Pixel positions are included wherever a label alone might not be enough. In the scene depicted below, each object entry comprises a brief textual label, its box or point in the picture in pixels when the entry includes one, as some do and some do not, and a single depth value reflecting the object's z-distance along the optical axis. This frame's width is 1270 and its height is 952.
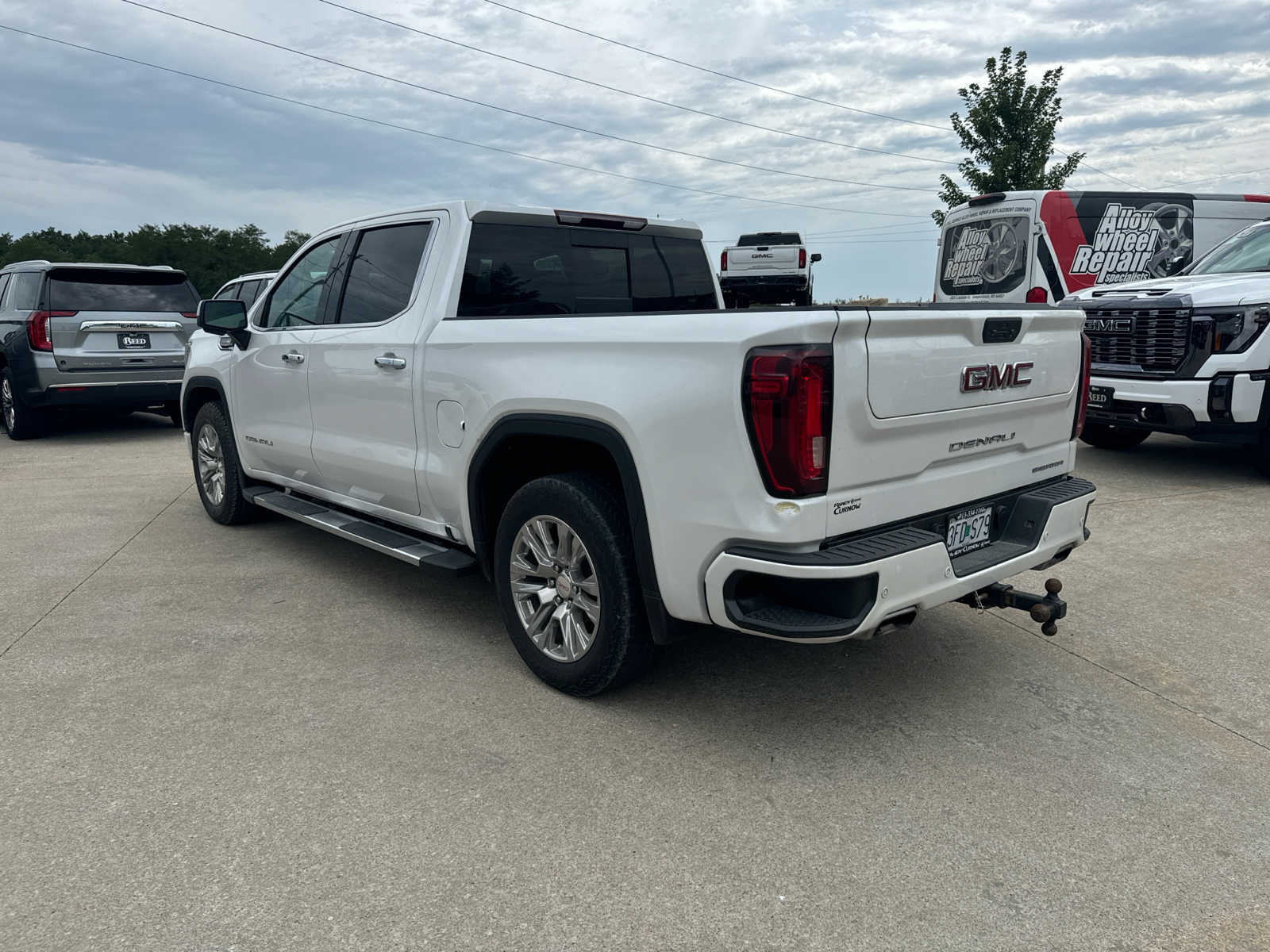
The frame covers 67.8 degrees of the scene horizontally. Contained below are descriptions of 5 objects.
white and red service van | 11.30
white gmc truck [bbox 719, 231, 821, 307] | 22.48
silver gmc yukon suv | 10.28
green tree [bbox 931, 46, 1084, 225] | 20.88
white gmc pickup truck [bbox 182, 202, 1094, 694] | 2.79
